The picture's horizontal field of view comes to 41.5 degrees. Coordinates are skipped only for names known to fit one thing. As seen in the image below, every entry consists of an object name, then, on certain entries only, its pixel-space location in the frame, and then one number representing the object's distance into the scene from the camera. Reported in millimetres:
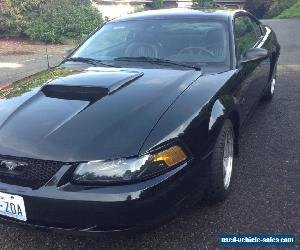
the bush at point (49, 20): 14688
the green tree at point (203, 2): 34431
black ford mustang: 2291
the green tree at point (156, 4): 38875
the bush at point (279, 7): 32656
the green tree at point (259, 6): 35369
